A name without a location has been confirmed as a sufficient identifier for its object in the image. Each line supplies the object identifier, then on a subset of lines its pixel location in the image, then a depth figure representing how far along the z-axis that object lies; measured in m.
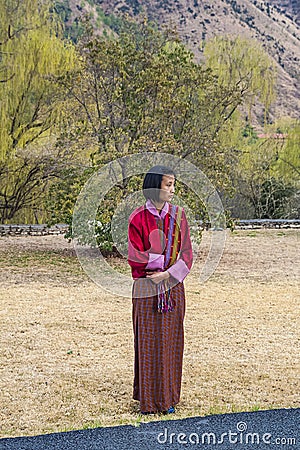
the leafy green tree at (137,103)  11.87
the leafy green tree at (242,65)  23.14
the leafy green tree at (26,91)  14.39
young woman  4.33
